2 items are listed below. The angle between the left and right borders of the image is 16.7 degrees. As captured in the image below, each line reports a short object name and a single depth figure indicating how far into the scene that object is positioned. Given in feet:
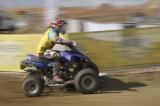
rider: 42.87
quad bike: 42.45
